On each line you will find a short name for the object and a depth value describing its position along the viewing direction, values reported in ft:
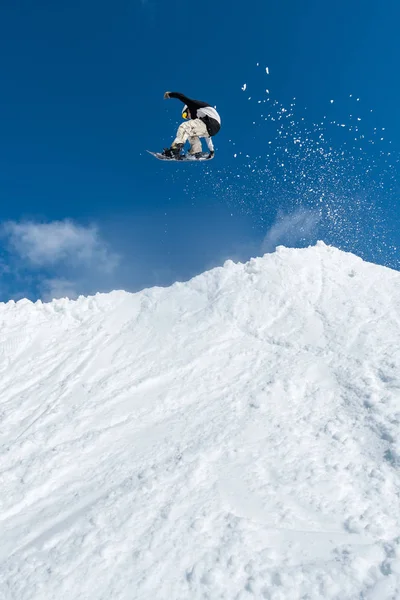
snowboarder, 42.86
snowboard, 47.60
